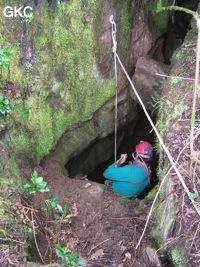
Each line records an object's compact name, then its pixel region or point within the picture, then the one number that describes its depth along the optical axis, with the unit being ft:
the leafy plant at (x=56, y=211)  12.39
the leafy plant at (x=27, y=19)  12.92
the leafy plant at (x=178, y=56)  14.23
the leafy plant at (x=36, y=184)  10.03
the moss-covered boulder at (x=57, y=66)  13.26
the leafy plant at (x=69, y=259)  8.80
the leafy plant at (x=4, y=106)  12.92
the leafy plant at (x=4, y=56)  11.44
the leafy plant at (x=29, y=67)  13.65
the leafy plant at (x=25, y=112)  14.03
